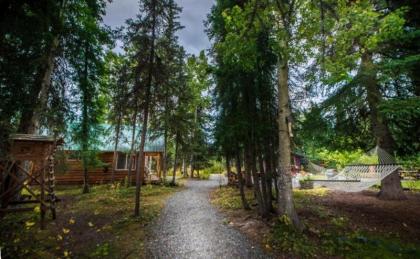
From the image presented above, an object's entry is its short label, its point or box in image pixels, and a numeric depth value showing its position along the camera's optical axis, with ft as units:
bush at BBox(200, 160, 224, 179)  93.10
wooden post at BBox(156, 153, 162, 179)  56.97
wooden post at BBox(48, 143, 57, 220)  20.02
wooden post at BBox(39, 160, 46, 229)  18.09
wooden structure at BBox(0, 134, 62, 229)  18.21
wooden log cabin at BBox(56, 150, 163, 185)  48.42
